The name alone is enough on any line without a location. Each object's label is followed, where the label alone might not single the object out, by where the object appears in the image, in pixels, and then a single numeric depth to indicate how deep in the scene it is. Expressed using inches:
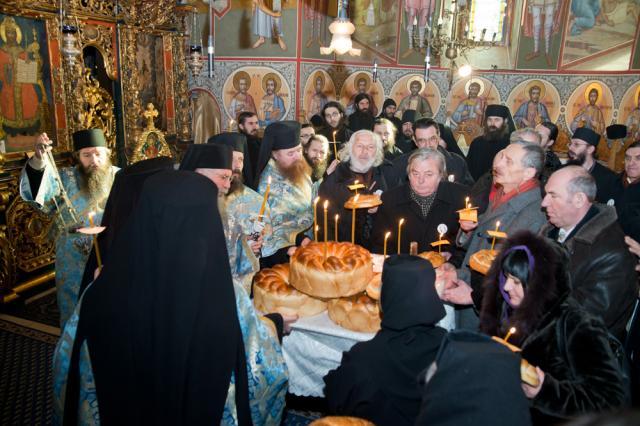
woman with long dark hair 73.7
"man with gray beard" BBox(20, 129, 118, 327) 160.1
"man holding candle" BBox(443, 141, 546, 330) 129.5
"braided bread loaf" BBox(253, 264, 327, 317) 113.8
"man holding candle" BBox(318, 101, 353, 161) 307.3
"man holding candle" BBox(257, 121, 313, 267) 171.9
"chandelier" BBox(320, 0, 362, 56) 191.8
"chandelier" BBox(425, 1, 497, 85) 393.4
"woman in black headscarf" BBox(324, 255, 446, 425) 75.0
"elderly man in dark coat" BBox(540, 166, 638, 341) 102.7
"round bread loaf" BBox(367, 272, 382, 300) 110.9
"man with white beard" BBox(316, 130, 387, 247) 179.9
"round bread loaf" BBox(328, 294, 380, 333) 108.6
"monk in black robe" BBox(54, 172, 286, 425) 70.6
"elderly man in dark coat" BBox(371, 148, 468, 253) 154.4
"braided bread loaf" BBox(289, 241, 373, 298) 108.4
